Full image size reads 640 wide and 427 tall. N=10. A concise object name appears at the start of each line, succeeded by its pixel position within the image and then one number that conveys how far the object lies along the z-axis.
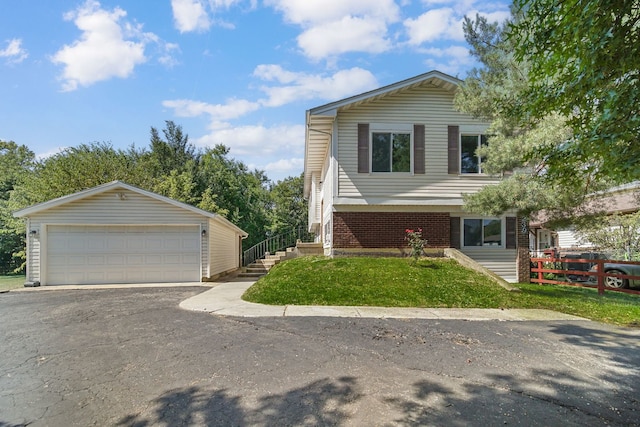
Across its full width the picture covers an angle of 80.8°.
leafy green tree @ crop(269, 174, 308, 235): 37.59
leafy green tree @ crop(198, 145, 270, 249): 31.61
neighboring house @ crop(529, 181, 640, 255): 10.77
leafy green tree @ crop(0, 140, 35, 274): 22.28
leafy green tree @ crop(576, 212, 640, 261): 15.09
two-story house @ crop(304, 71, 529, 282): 12.84
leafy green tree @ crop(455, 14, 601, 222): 8.90
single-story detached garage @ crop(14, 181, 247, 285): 13.98
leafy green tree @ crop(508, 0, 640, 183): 3.29
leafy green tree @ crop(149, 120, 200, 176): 31.62
